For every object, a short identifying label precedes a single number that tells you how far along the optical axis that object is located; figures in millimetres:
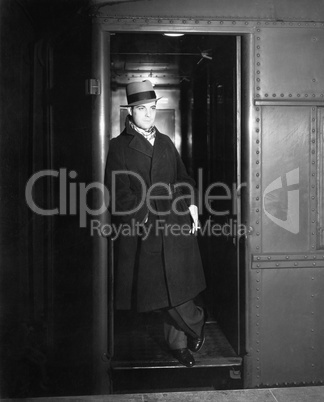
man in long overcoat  3906
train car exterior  3752
